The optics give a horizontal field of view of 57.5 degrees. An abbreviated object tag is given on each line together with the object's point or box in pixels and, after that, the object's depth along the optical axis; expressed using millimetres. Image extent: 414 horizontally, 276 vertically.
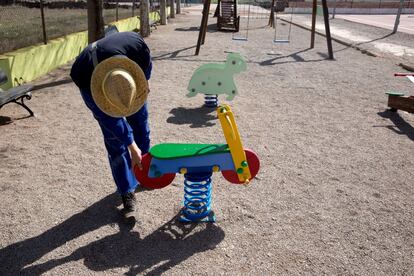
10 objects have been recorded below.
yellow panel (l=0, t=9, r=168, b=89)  6707
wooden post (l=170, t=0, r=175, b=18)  25411
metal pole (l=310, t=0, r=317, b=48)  12117
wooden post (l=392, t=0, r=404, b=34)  16786
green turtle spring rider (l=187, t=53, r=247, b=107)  5644
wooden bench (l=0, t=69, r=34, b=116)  4946
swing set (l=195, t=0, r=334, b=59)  10898
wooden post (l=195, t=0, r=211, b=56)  10794
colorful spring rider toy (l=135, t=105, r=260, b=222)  2857
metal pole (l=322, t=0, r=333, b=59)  10847
